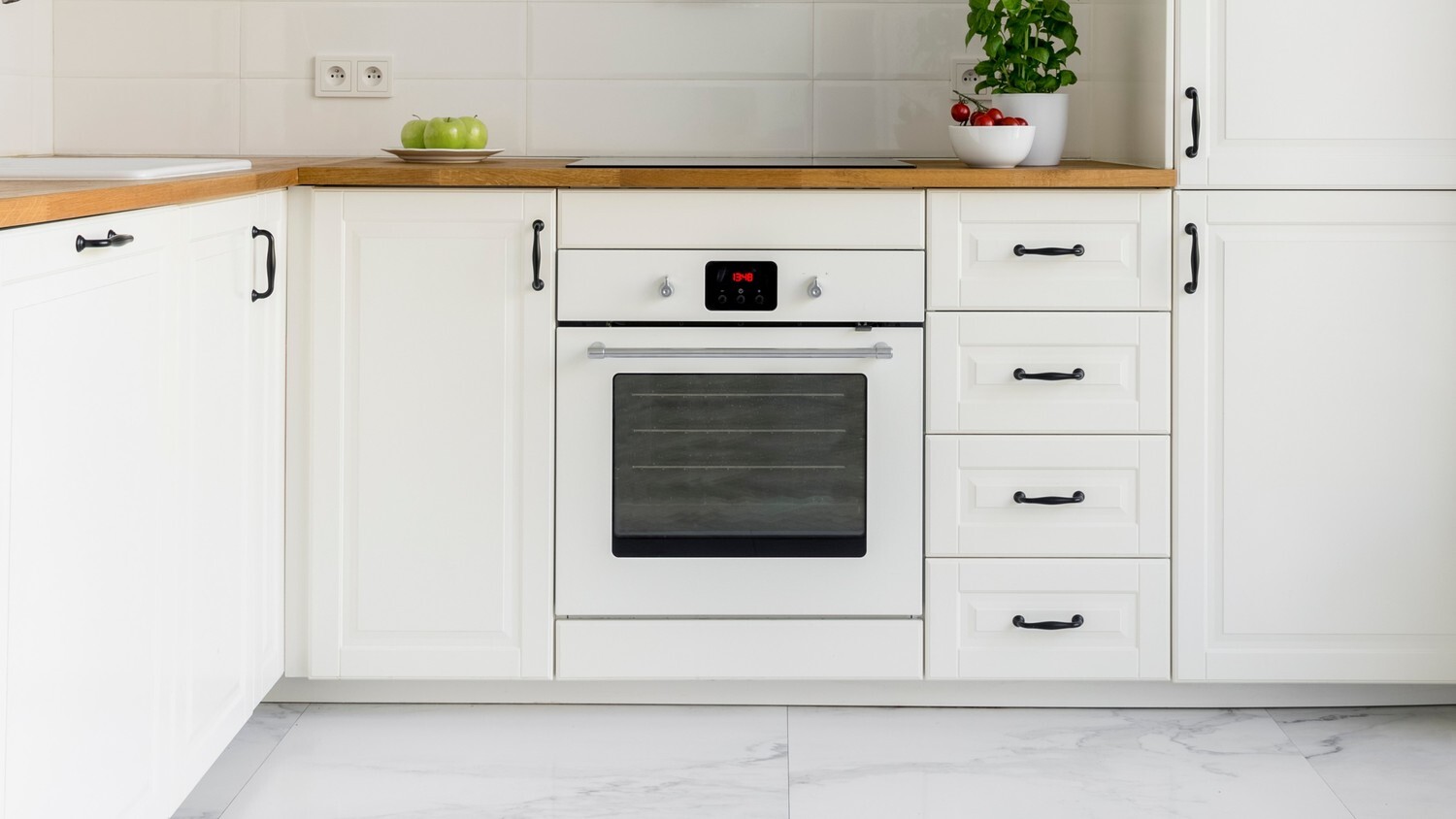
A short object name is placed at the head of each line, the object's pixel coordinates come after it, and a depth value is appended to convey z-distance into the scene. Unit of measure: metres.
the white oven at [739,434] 2.11
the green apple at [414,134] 2.42
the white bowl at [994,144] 2.19
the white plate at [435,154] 2.38
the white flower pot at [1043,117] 2.35
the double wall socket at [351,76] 2.68
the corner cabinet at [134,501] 1.21
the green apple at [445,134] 2.39
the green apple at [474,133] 2.42
